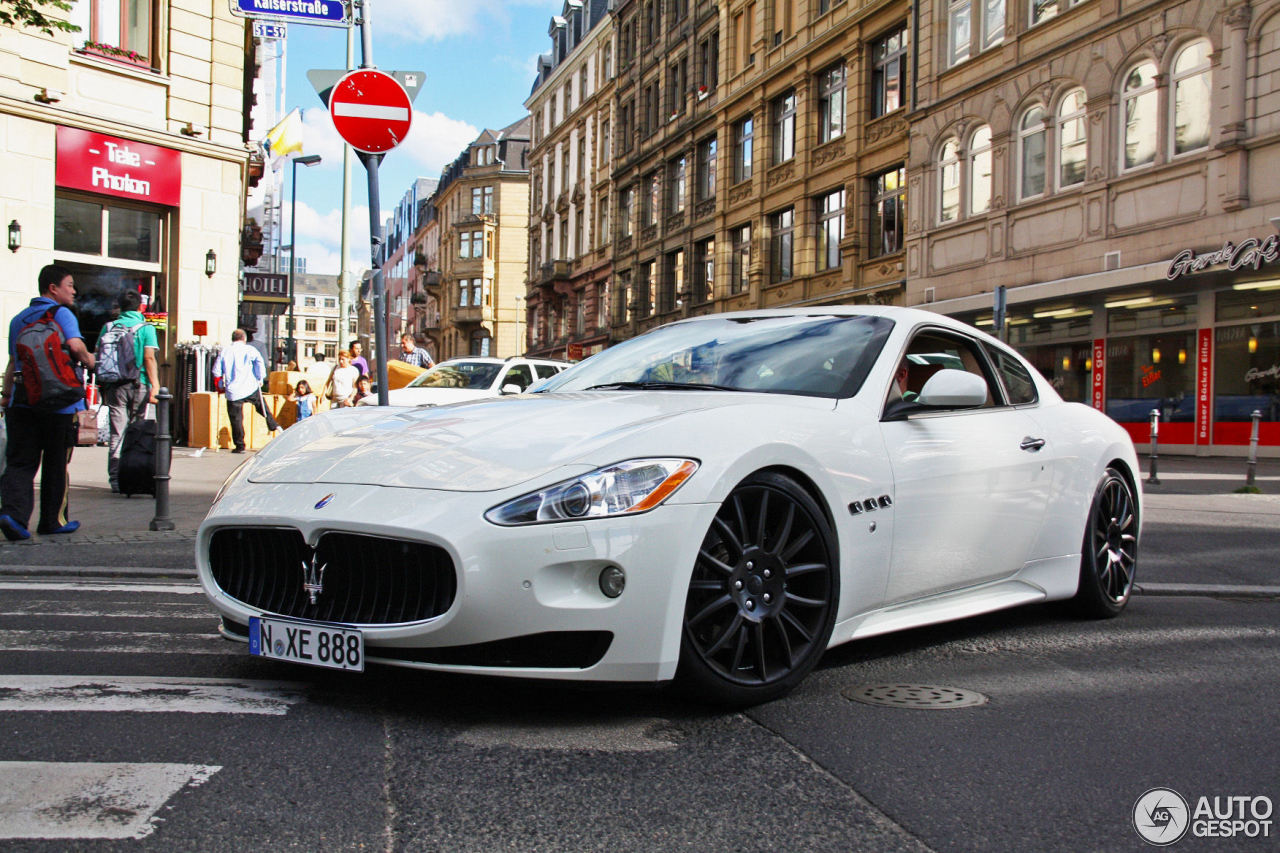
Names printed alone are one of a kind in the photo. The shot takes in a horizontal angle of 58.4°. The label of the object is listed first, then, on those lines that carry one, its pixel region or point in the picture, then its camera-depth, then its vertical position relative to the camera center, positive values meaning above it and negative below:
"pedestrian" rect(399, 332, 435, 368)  19.66 +0.97
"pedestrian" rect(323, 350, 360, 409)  17.50 +0.36
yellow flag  33.62 +8.14
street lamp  45.47 +8.10
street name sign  9.55 +3.33
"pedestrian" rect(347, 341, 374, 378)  18.28 +0.69
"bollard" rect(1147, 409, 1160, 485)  14.55 -0.56
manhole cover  3.56 -0.89
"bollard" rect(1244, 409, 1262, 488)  13.19 -0.49
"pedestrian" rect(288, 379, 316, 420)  20.67 +0.15
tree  9.77 +3.38
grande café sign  18.08 +2.69
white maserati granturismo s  3.08 -0.31
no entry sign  7.36 +1.93
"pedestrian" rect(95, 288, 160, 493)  10.61 +0.30
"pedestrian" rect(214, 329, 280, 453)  15.46 +0.41
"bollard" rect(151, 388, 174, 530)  8.27 -0.45
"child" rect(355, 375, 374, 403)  17.25 +0.30
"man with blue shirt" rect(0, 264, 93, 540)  7.51 -0.15
